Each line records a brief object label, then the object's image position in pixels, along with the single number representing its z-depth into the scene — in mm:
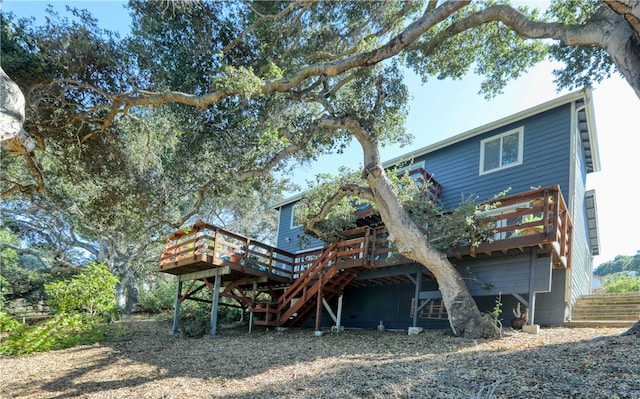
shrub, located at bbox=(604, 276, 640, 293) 15312
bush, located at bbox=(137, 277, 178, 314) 20281
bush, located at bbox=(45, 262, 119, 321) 11109
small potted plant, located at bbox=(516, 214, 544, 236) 8033
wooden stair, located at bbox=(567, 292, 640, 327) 8562
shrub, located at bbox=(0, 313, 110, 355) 9695
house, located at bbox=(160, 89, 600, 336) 8438
